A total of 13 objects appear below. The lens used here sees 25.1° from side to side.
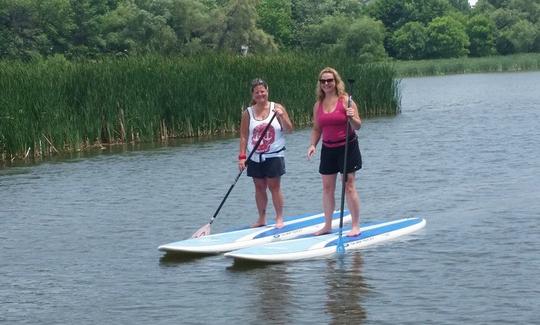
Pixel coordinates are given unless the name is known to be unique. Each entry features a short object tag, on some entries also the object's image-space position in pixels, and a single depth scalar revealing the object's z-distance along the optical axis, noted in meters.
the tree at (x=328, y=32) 81.12
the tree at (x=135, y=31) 61.34
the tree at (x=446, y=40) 100.00
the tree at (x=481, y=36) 100.94
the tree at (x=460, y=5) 135.75
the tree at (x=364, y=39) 80.06
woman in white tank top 13.20
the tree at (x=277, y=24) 90.69
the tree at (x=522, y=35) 95.00
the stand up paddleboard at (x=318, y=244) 12.45
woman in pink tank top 12.53
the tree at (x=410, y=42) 98.44
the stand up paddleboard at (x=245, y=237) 13.14
